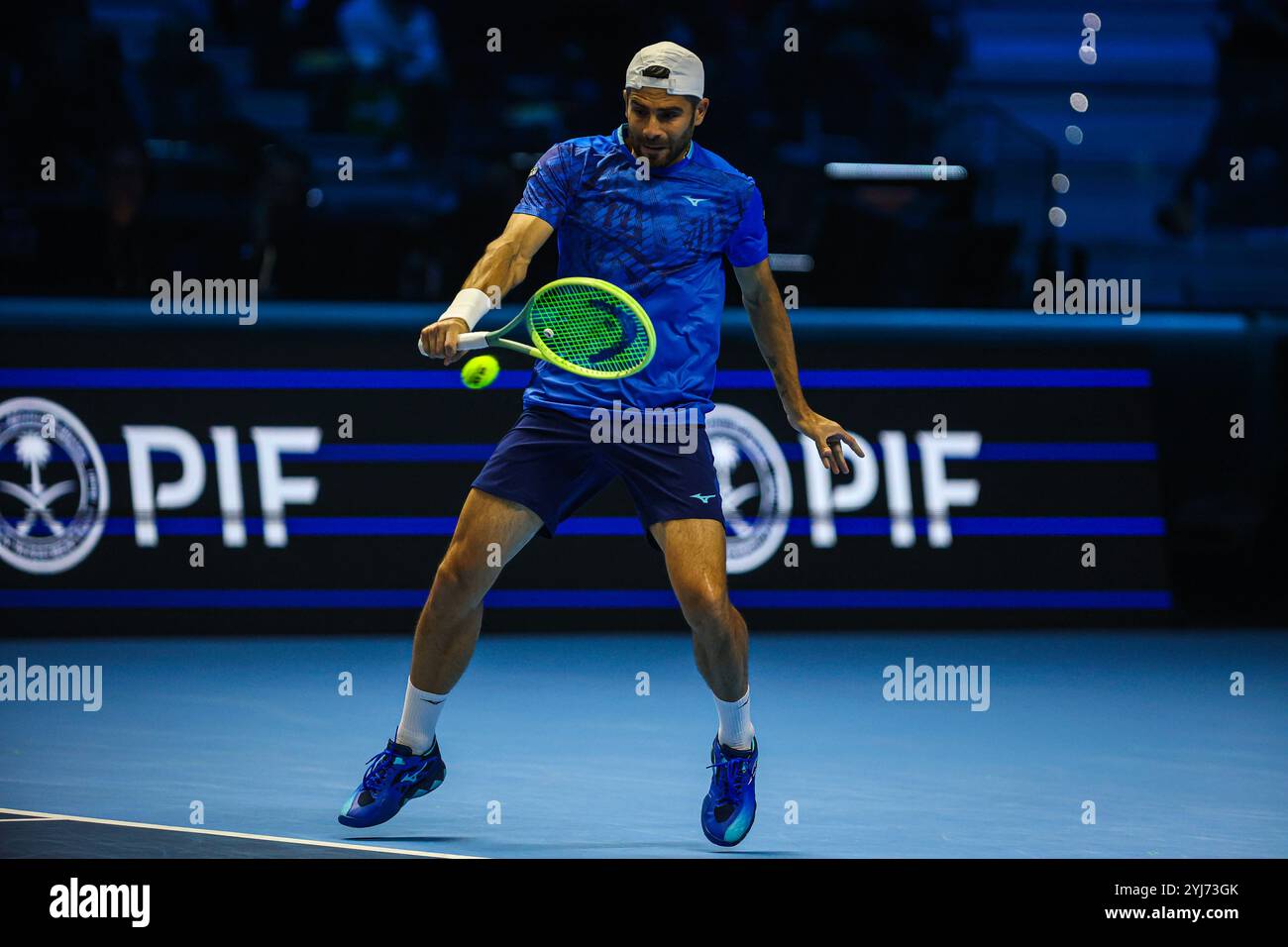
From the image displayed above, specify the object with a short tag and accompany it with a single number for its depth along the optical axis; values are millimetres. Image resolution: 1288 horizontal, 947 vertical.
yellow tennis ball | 4652
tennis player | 4930
